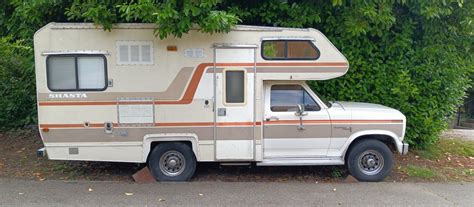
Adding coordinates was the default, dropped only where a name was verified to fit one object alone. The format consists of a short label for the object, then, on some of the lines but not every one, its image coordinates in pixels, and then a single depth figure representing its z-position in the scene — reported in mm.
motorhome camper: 6055
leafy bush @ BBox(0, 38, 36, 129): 9961
